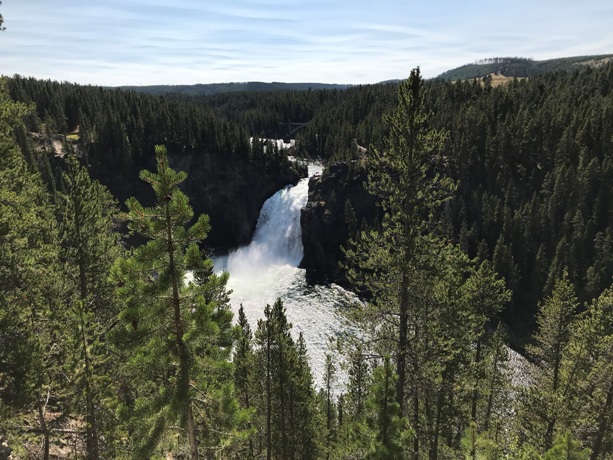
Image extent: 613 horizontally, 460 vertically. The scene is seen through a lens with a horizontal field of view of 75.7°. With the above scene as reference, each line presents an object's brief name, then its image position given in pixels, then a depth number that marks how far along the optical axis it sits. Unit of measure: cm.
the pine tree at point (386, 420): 1406
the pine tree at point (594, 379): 2128
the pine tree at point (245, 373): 3052
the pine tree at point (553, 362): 2517
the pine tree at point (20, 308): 1588
